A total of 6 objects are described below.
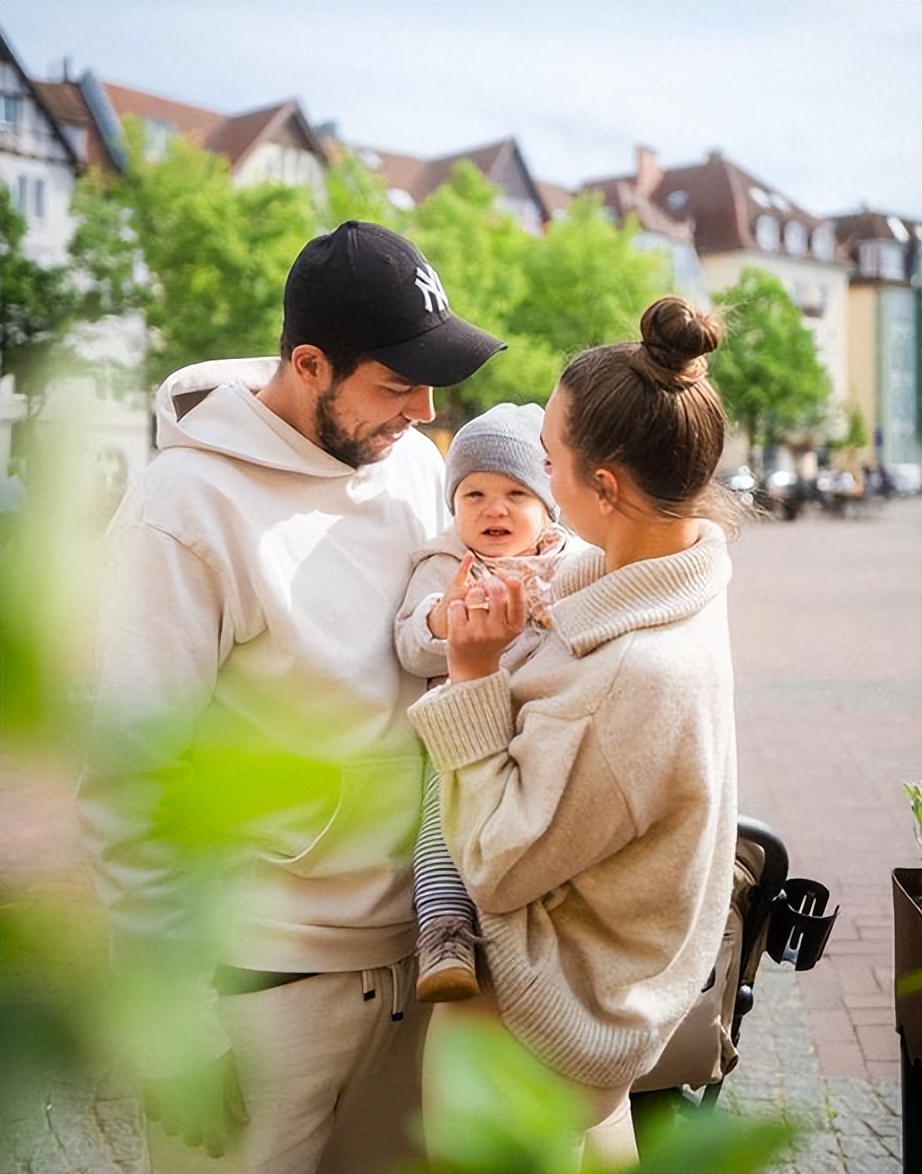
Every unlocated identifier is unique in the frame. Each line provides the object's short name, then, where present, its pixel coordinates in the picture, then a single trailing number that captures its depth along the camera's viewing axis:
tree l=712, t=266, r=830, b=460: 53.78
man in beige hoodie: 1.58
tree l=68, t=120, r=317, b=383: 24.70
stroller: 1.90
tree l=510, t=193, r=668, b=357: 37.66
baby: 1.56
